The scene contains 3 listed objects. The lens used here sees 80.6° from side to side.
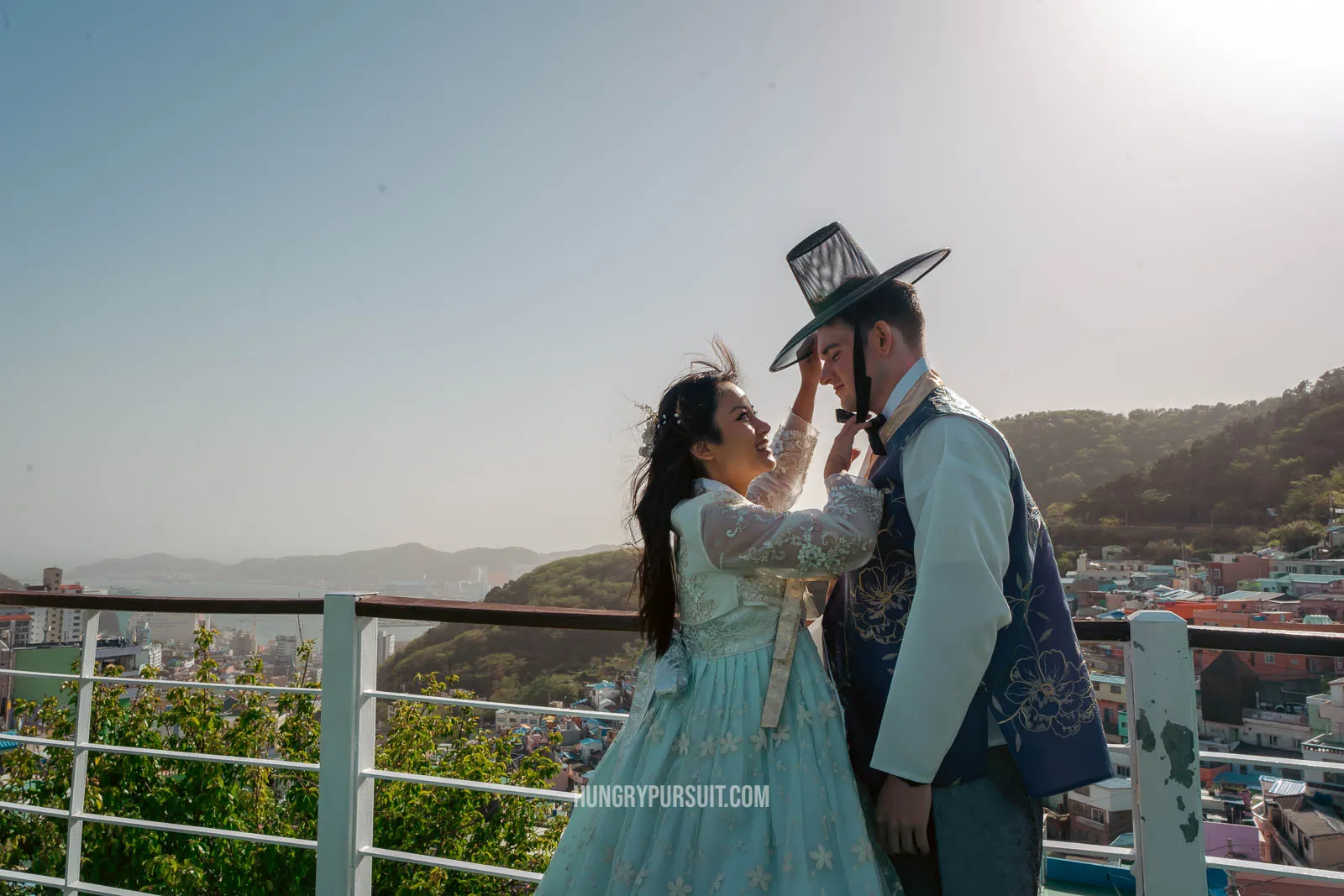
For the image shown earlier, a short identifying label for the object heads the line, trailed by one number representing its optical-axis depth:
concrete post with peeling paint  1.41
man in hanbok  1.12
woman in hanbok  1.21
